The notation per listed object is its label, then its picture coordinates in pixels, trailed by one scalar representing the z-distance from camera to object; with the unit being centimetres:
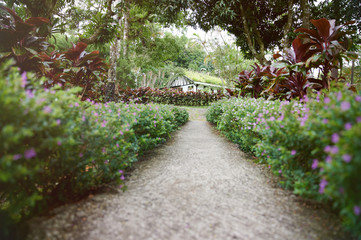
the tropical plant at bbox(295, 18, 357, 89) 358
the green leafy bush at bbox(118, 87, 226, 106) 1459
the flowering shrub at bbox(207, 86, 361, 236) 104
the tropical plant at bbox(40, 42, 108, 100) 428
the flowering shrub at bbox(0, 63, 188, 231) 126
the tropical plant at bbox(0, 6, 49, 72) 352
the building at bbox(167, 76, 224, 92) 2922
